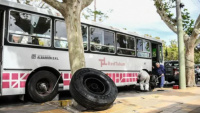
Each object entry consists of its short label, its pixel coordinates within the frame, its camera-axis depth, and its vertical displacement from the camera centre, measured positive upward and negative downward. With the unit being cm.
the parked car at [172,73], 1356 -76
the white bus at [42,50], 627 +45
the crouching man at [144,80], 1040 -92
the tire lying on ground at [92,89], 548 -78
